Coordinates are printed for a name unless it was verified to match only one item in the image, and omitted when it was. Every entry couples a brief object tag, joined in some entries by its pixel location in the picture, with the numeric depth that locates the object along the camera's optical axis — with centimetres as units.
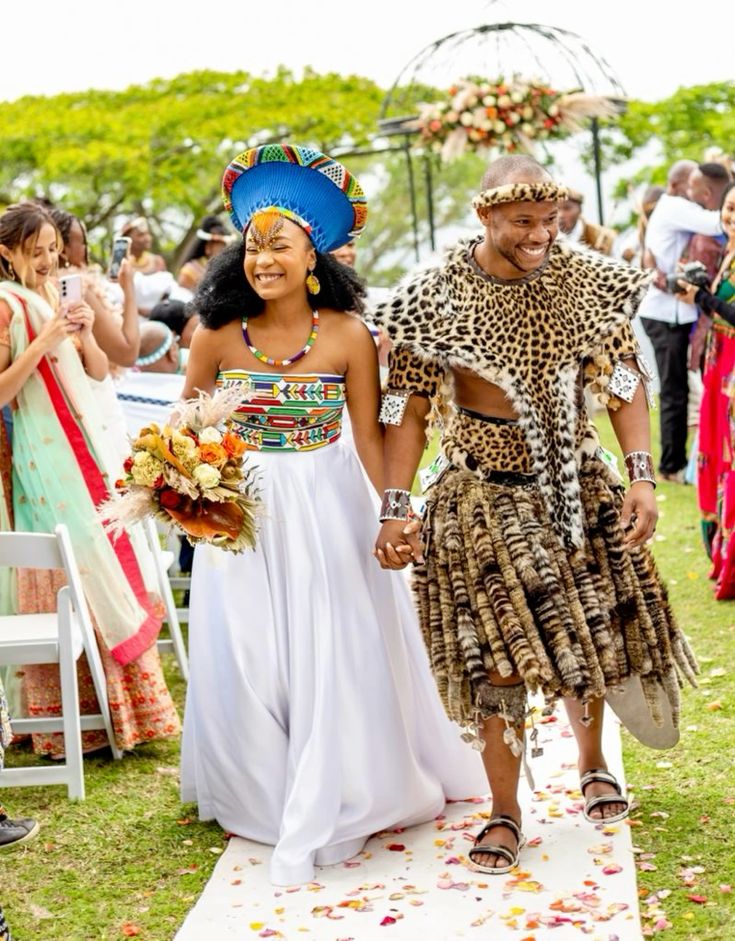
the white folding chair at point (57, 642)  493
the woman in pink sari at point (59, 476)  545
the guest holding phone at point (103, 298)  609
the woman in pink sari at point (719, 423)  690
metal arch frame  1277
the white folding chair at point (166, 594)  620
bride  438
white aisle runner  377
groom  405
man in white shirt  1014
